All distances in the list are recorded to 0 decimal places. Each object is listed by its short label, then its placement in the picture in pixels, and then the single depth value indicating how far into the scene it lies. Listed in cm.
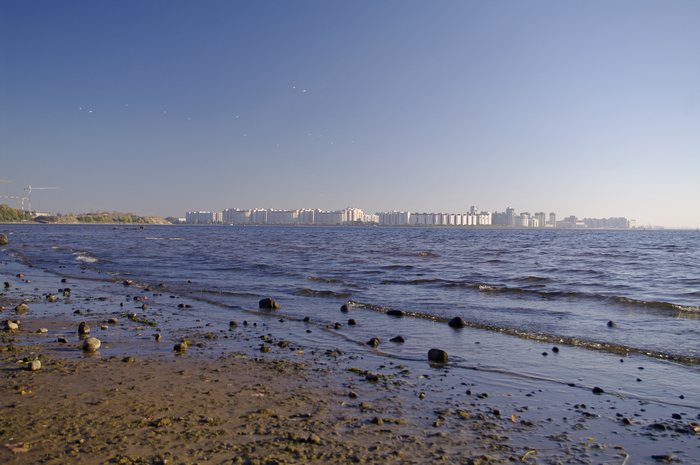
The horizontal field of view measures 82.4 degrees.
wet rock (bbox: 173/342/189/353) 739
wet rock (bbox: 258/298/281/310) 1217
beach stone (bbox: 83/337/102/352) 720
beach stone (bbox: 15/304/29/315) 1039
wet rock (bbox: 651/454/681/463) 406
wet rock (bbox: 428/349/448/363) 725
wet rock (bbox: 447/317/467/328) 1022
